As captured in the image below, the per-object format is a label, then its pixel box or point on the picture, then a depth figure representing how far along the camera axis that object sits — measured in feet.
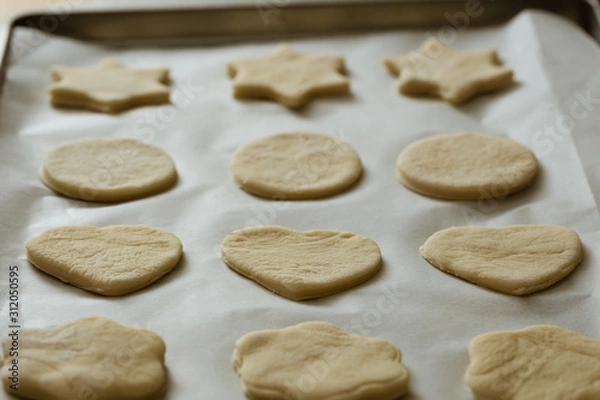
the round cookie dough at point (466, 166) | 1.85
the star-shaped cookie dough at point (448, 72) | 2.10
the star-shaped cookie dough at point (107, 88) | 2.07
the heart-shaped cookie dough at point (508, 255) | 1.67
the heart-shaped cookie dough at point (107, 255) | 1.67
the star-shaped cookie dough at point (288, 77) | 2.10
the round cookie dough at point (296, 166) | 1.86
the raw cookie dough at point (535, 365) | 1.50
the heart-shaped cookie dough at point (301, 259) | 1.67
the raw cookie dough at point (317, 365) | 1.50
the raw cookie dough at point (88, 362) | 1.50
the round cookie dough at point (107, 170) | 1.84
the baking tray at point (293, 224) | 1.60
